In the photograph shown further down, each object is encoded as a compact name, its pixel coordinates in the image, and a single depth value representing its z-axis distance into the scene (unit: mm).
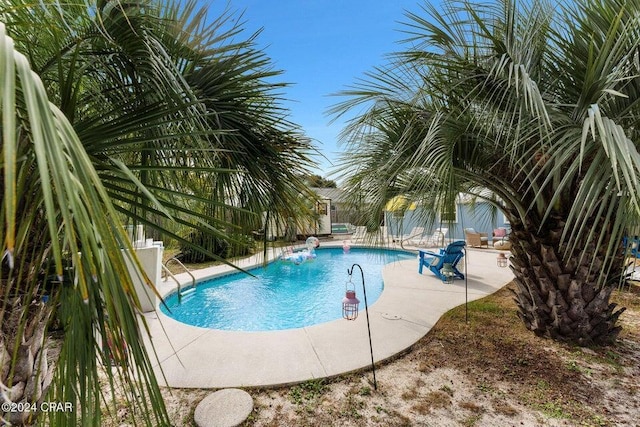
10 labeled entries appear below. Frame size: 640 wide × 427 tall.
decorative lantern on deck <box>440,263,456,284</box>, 7691
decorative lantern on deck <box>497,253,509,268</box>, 8133
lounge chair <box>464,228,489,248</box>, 14078
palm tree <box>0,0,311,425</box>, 529
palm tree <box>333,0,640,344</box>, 2070
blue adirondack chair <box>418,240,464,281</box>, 7844
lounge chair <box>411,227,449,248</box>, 15070
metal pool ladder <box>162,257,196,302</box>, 7548
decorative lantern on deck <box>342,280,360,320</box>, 3881
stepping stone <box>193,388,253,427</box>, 2555
